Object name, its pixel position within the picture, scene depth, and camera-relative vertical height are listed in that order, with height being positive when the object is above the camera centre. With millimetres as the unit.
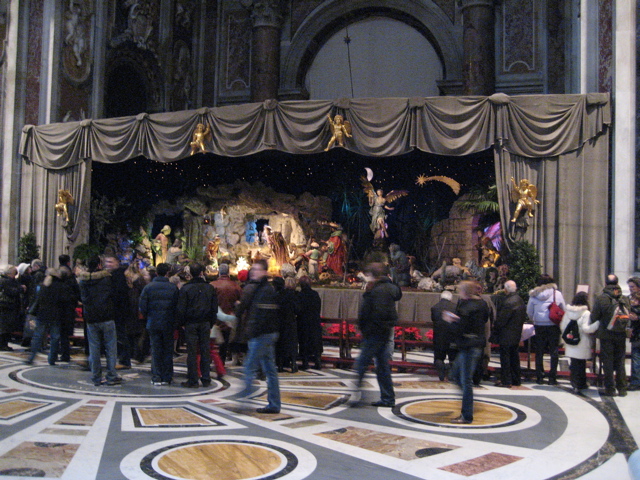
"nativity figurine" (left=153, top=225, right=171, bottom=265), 17062 +224
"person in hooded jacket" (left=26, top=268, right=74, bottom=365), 9266 -764
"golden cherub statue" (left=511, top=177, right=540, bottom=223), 11781 +1114
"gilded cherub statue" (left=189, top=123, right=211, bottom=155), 14055 +2387
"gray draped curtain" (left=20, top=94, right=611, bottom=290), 11445 +2251
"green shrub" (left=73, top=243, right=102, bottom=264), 15273 +4
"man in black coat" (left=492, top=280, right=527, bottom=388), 8438 -896
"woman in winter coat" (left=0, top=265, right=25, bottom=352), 10531 -858
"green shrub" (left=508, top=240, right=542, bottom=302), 11555 -109
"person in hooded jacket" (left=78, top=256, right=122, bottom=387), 7859 -733
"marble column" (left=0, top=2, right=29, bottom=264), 16047 +2830
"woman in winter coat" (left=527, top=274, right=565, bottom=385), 8812 -823
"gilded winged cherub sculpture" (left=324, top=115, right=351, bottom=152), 12992 +2410
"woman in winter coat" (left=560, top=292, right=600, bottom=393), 8070 -983
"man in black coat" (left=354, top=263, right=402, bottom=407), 6816 -656
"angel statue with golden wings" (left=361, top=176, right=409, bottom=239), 15406 +1202
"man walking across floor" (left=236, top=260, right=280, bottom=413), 6664 -773
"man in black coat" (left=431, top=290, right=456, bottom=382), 8617 -1010
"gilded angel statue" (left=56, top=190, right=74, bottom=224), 15359 +1070
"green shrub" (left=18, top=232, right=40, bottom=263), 15508 +27
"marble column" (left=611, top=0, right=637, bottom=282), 11023 +1899
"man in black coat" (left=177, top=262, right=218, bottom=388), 7902 -691
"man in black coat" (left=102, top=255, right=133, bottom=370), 8453 -701
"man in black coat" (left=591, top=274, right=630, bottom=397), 8109 -846
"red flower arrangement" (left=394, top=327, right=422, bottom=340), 12133 -1322
